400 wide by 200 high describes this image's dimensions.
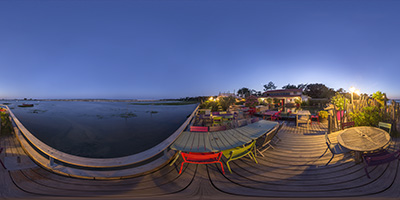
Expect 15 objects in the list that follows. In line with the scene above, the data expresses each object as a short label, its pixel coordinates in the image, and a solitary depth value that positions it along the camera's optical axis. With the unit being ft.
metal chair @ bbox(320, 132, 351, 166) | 10.17
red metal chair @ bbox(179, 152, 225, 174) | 8.95
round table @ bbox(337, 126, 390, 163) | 9.44
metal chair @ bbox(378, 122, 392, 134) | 12.76
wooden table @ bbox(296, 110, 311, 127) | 22.29
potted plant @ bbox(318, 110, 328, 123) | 23.97
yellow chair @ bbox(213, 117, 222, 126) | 24.18
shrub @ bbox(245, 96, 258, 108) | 41.66
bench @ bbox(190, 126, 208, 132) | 15.34
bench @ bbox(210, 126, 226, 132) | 15.36
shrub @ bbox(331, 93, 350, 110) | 22.67
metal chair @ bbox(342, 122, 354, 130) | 15.06
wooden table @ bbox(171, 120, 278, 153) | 10.05
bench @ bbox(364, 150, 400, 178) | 7.88
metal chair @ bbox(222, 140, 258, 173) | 9.59
